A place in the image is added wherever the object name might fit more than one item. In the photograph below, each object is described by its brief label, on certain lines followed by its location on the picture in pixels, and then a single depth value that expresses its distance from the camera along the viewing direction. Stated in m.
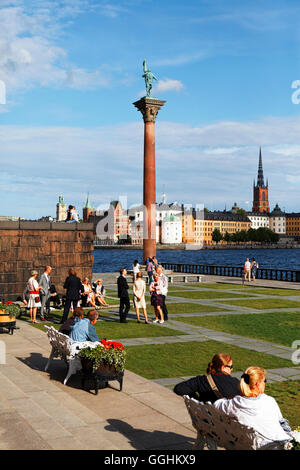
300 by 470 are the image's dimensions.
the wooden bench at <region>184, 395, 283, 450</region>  5.37
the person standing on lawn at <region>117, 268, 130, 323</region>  17.36
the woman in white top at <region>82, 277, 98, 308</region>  20.56
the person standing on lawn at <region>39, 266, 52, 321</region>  17.83
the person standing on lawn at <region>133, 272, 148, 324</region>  17.09
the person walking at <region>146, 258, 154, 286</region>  28.63
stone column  37.19
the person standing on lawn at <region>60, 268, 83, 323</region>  16.44
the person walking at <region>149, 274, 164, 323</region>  16.94
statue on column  37.75
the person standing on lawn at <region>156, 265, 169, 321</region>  17.06
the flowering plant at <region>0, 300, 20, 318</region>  14.39
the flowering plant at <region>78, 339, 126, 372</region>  8.83
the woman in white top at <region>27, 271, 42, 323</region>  17.11
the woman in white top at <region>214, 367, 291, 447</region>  5.44
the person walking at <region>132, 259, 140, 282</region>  27.52
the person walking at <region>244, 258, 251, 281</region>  33.88
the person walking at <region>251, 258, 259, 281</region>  35.99
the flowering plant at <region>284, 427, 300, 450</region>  5.09
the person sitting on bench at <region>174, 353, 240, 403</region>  6.23
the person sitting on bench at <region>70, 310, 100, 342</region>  10.19
